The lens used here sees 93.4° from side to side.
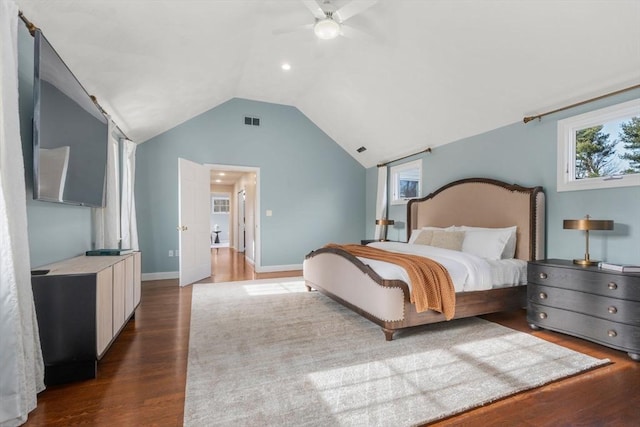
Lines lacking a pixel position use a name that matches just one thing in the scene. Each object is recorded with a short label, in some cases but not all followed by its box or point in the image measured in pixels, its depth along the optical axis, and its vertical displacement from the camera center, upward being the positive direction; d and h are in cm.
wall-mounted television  201 +58
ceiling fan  278 +188
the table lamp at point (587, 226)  266 -15
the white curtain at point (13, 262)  157 -29
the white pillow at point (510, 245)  367 -44
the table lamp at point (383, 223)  601 -29
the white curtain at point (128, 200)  433 +12
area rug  170 -116
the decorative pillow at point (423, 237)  436 -43
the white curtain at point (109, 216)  356 -10
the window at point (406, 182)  574 +55
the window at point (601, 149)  286 +63
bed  275 -60
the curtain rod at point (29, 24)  192 +119
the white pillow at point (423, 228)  446 -32
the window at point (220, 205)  1270 +13
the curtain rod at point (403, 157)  526 +100
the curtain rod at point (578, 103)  280 +110
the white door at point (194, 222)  490 -24
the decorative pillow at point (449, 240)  392 -41
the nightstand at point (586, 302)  238 -82
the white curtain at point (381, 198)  638 +22
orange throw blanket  270 -71
